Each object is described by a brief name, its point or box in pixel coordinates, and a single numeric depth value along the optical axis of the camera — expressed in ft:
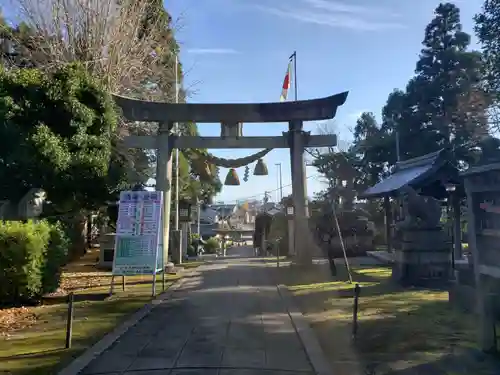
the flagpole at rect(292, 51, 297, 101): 69.00
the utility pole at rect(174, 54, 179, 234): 74.45
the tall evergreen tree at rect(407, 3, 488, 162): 102.01
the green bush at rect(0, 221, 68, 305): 34.76
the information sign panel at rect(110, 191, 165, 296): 39.96
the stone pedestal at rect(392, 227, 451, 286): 43.32
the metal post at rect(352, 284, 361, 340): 25.08
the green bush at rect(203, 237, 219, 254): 119.85
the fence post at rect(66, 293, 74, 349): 23.76
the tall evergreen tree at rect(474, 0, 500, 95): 72.64
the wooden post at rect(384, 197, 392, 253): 73.19
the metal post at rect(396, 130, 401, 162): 105.81
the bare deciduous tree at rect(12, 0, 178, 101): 67.10
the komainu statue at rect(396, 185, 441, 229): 44.27
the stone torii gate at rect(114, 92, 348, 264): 56.08
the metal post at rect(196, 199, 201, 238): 137.88
